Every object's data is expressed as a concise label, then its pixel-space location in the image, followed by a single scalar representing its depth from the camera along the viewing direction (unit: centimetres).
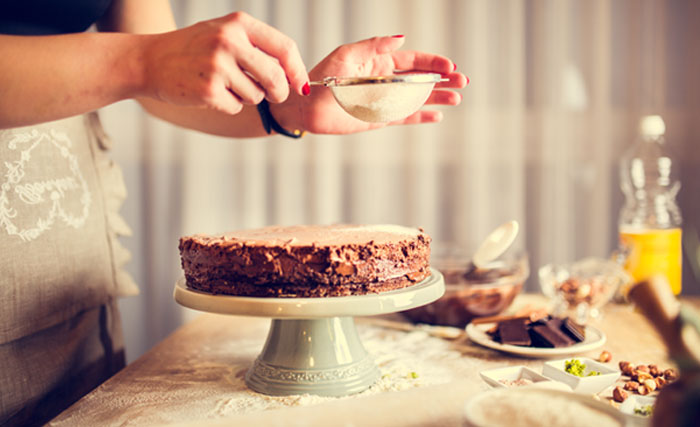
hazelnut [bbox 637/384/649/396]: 86
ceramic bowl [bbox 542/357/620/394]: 85
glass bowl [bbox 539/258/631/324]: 135
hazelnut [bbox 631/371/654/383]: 90
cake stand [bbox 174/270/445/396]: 83
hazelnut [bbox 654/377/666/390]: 88
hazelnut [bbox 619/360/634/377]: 94
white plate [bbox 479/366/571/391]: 87
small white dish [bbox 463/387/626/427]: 57
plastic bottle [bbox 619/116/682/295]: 143
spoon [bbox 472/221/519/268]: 114
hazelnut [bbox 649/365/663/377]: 93
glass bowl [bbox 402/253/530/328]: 126
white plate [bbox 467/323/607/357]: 103
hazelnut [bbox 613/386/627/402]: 83
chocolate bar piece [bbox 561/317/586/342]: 109
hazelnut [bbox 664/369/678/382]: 91
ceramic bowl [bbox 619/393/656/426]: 67
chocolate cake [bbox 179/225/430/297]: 87
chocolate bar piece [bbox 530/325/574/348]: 105
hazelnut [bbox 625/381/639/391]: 88
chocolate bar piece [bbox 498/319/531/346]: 107
